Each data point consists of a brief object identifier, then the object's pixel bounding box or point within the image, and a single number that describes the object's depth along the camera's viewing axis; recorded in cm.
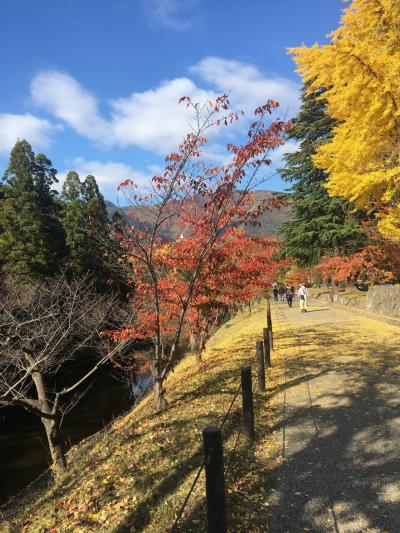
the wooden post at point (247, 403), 553
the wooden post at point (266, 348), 957
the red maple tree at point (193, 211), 670
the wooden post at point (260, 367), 765
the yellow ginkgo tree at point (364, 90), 874
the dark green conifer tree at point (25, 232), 2319
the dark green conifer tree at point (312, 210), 2527
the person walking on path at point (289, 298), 2773
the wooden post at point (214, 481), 308
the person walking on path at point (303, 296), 2325
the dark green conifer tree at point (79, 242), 2692
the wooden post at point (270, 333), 1265
